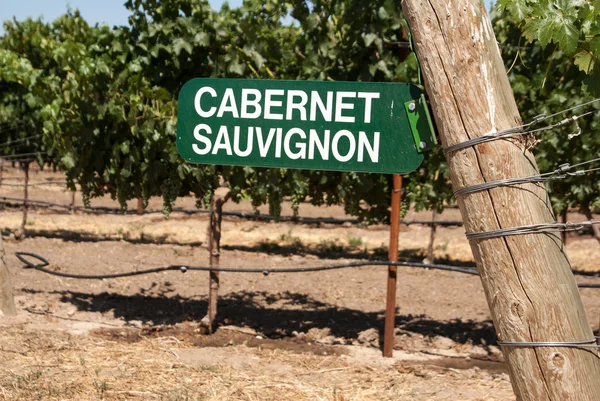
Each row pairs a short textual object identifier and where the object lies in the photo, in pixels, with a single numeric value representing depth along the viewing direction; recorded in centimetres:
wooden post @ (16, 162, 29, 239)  1117
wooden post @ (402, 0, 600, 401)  197
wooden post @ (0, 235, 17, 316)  619
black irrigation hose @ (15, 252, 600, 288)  468
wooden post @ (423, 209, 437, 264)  974
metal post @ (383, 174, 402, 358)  545
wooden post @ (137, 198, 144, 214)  1491
